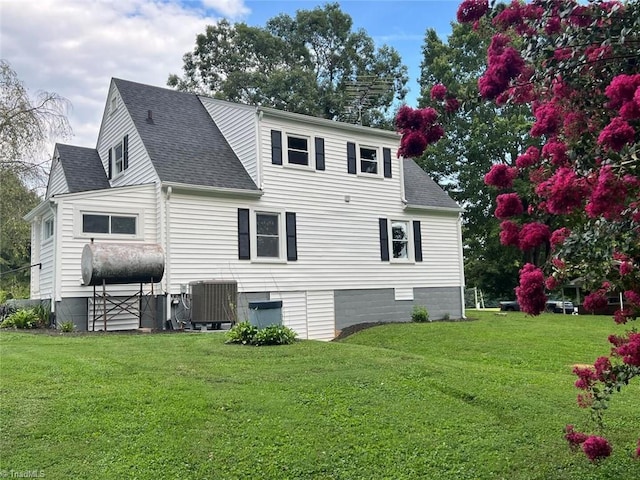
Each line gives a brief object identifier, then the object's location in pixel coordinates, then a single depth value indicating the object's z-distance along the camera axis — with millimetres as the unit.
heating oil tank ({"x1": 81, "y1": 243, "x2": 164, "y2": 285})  10781
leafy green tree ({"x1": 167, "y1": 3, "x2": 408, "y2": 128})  30156
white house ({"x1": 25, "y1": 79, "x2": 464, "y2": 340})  12227
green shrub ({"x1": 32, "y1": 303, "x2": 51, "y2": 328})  11672
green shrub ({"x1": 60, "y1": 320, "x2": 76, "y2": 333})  10750
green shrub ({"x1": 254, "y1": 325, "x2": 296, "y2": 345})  8906
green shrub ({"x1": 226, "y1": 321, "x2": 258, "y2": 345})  8969
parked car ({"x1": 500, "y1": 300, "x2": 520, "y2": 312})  26156
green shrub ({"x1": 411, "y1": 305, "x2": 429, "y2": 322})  16078
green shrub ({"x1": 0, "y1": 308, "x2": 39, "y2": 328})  11500
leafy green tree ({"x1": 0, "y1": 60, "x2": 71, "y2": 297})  15984
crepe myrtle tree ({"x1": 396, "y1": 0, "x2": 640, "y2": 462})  2781
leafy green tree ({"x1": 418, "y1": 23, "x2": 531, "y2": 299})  28344
